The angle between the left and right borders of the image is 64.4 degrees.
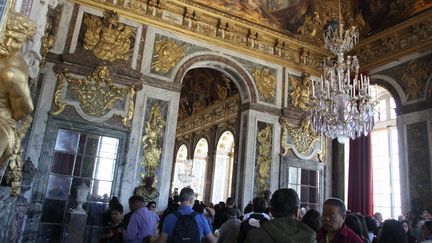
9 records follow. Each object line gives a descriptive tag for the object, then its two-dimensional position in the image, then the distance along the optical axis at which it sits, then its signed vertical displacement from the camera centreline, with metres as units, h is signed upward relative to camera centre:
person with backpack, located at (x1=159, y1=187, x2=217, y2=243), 3.57 -0.37
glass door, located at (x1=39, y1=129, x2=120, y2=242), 7.14 -0.13
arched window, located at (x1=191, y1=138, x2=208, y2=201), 16.94 +1.24
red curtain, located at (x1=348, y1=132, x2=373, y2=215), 11.11 +0.89
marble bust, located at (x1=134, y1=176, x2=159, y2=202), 7.96 -0.12
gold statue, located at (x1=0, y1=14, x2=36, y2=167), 3.11 +0.80
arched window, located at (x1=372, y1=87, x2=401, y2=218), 11.76 +1.56
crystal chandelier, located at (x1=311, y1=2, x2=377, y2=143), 7.22 +2.04
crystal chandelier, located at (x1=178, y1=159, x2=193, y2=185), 15.94 +0.67
